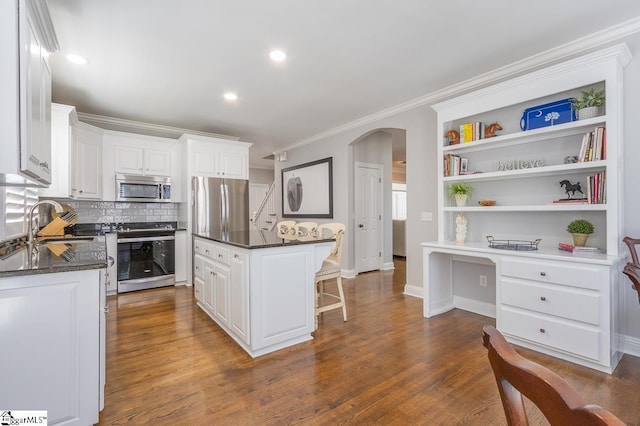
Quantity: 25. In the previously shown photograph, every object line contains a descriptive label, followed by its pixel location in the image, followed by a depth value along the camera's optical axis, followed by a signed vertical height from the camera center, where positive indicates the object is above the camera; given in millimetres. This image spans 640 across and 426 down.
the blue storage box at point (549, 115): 2652 +874
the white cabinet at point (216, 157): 4918 +939
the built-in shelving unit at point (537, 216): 2303 -41
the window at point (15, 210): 2199 +34
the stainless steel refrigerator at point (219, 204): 4879 +147
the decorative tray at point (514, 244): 2775 -307
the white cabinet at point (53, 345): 1396 -625
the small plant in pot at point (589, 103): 2486 +890
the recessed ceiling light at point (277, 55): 2848 +1488
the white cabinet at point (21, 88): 1341 +586
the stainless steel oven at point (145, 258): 4352 -661
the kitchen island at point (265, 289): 2455 -645
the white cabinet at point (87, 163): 4066 +704
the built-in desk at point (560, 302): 2201 -703
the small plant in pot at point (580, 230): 2551 -152
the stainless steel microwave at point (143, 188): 4641 +391
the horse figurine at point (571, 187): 2648 +217
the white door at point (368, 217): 5535 -82
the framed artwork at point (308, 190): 5652 +461
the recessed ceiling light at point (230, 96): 3840 +1485
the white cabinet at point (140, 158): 4602 +867
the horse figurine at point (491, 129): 3176 +863
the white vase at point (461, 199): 3344 +145
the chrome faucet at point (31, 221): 2404 -61
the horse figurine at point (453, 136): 3393 +842
